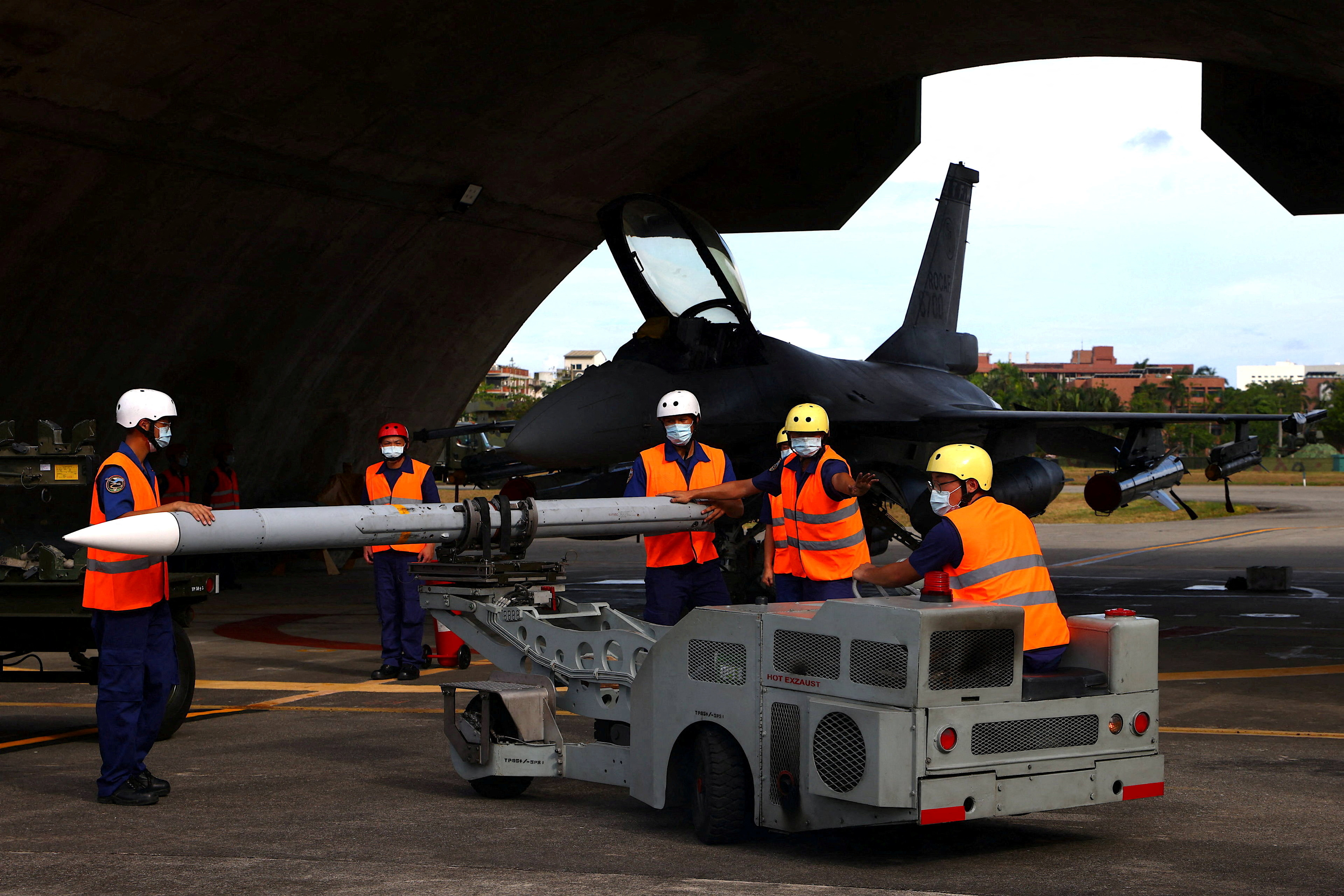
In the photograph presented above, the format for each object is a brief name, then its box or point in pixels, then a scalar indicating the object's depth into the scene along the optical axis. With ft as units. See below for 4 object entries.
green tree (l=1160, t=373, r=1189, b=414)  505.66
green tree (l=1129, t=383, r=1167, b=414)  442.50
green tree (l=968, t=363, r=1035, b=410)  444.51
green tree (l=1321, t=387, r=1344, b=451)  334.24
